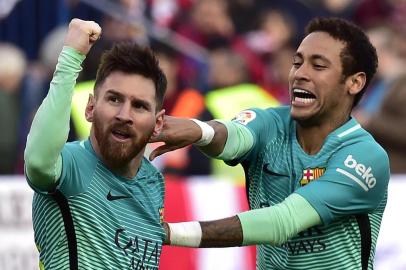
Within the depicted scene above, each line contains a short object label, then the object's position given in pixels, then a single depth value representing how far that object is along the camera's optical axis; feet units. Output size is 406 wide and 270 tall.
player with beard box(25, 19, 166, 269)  34.19
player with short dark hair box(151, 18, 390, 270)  40.93
